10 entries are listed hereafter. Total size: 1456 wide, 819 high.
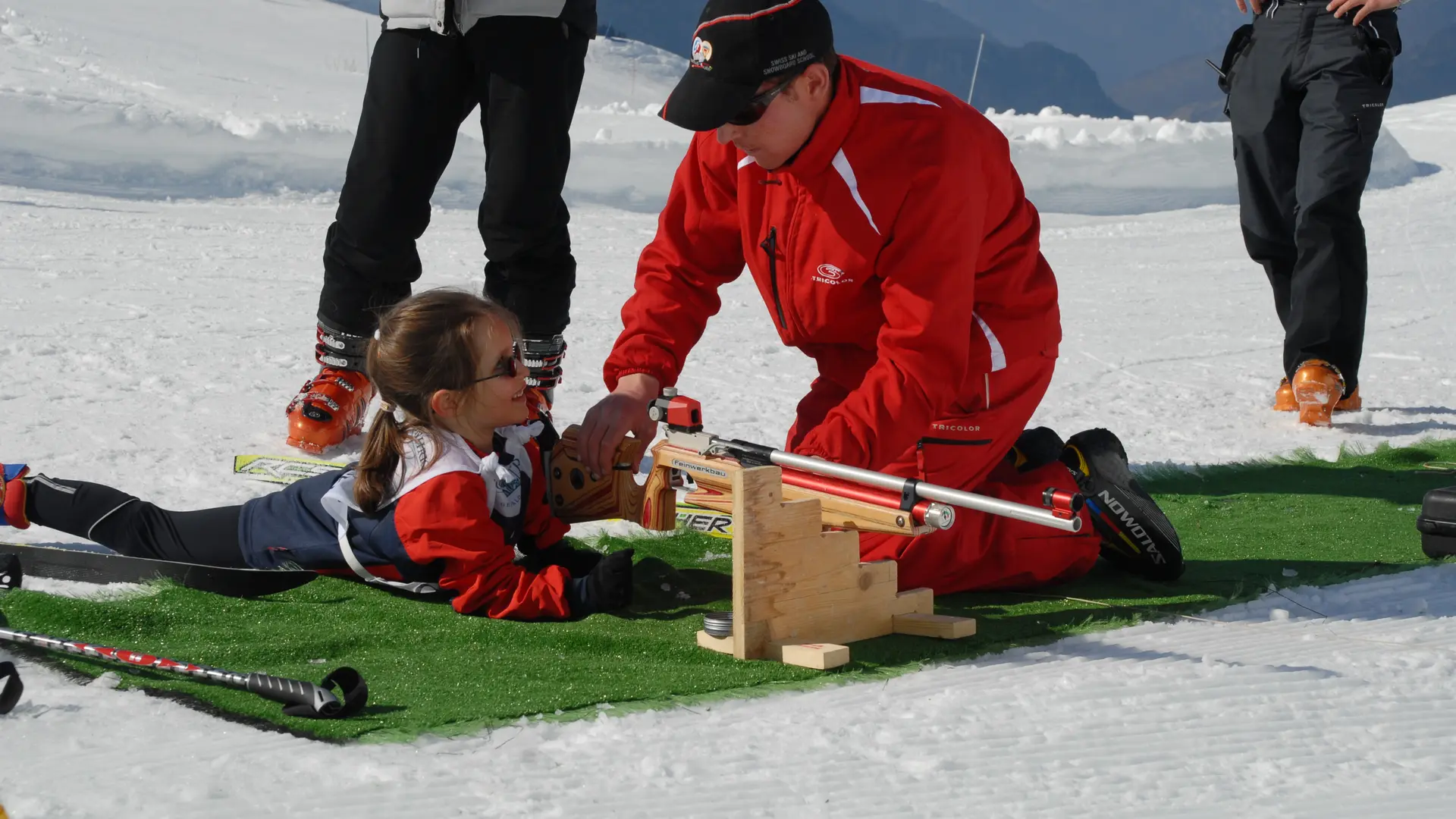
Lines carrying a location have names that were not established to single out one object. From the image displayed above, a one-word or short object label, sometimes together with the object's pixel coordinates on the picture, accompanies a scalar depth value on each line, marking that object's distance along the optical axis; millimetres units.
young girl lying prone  5648
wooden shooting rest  5051
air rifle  4641
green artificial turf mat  4605
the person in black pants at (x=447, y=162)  7777
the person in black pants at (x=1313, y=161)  9828
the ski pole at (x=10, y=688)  4129
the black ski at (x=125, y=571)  5785
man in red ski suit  5457
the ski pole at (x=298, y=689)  4344
